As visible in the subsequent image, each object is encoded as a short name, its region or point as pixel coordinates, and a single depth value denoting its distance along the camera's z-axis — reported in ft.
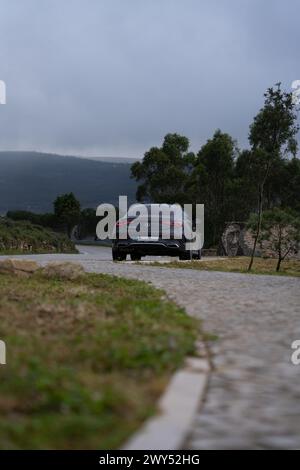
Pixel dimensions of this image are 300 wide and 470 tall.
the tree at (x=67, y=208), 214.48
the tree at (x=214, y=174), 172.86
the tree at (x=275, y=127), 69.67
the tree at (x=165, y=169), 188.44
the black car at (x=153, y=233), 54.54
